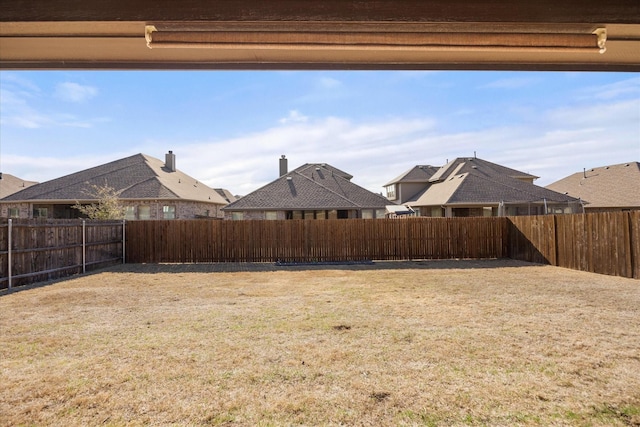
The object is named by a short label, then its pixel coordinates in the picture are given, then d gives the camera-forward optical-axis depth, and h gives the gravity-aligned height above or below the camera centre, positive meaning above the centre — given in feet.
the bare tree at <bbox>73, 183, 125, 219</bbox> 67.05 +3.82
